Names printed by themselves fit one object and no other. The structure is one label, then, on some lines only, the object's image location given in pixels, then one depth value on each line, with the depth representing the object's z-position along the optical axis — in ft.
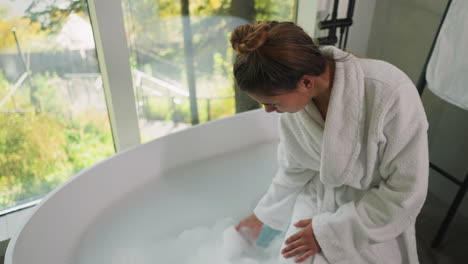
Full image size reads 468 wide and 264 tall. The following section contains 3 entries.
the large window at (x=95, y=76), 4.53
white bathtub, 3.58
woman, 2.54
